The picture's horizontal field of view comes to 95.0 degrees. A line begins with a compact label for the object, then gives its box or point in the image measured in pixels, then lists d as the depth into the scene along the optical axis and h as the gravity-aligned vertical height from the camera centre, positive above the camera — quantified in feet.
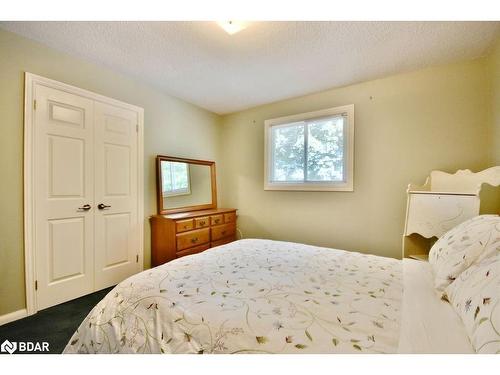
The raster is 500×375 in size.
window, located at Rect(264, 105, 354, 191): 8.86 +1.48
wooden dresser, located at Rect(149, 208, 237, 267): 8.46 -1.88
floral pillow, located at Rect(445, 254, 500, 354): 2.02 -1.25
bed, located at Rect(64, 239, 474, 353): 2.38 -1.58
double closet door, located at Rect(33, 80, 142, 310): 6.40 -0.26
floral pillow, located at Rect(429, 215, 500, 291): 3.22 -0.96
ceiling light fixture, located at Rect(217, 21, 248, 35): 5.38 +3.82
